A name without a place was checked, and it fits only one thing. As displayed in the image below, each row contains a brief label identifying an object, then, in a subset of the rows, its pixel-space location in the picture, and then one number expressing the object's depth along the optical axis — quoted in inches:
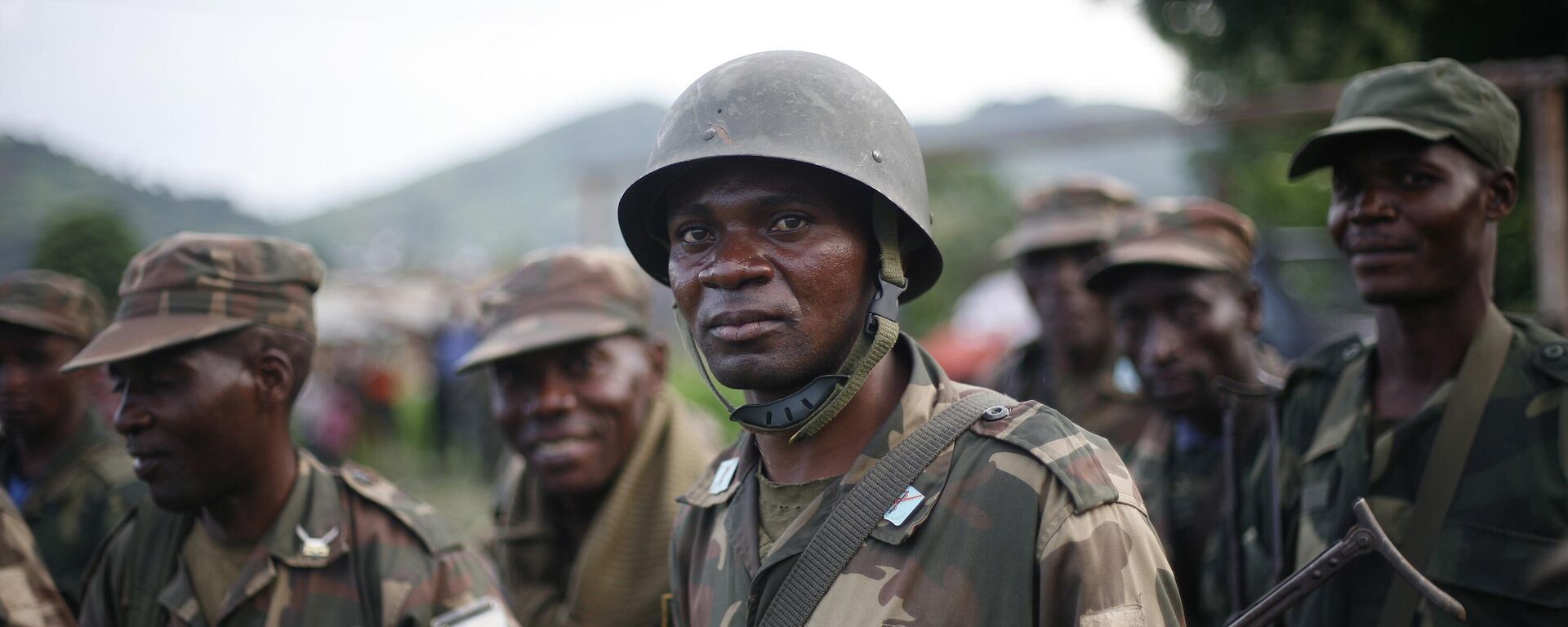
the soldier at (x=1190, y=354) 157.6
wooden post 273.9
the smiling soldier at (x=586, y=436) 161.6
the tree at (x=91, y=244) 370.3
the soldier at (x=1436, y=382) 107.3
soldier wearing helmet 78.9
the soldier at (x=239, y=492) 124.2
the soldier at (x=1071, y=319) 213.0
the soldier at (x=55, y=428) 175.5
